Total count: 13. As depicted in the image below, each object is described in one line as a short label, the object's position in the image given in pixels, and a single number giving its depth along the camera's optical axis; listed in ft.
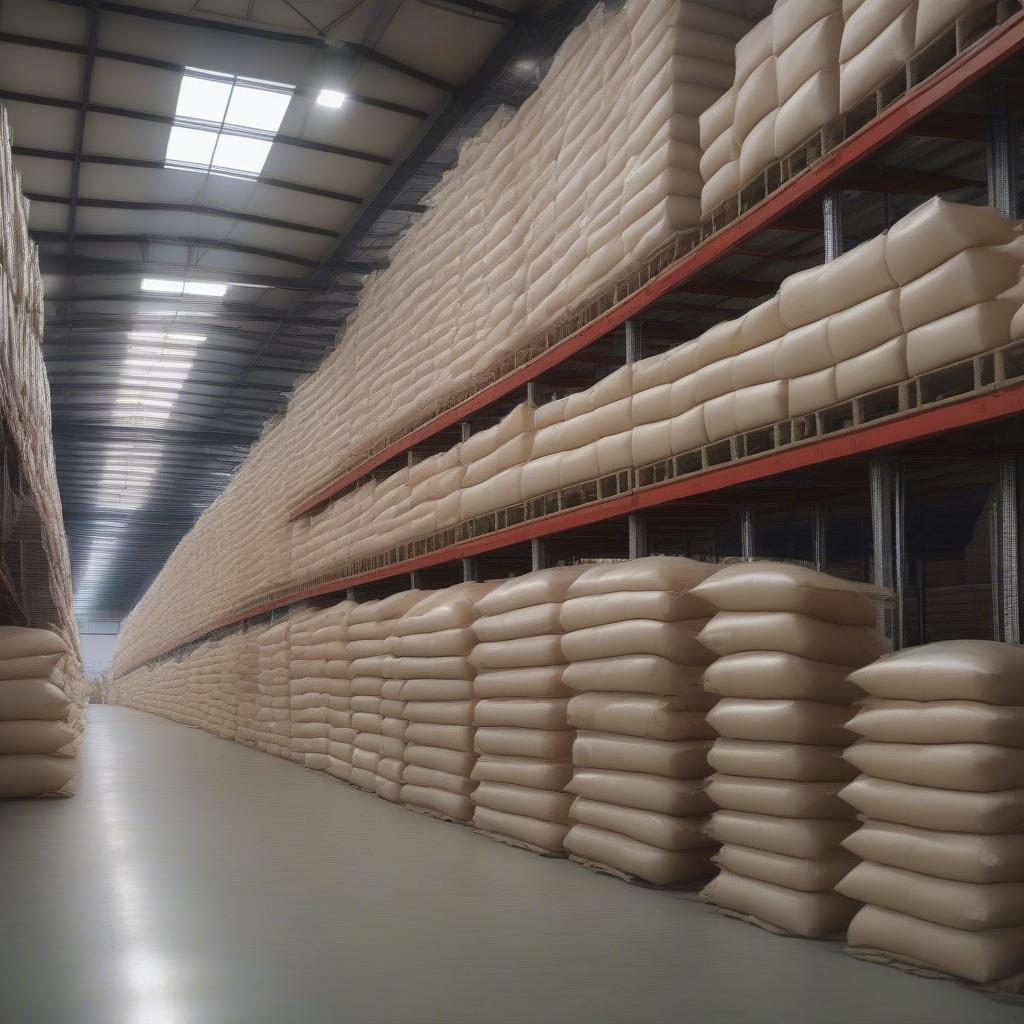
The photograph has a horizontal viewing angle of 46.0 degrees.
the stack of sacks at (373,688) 36.81
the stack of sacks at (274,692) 54.80
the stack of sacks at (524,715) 25.67
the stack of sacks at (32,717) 35.70
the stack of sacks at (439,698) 30.83
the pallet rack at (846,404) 16.99
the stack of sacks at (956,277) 16.40
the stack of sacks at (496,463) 31.27
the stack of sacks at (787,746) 17.72
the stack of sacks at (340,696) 42.75
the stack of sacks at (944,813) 14.43
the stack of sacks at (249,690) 63.72
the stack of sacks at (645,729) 21.09
